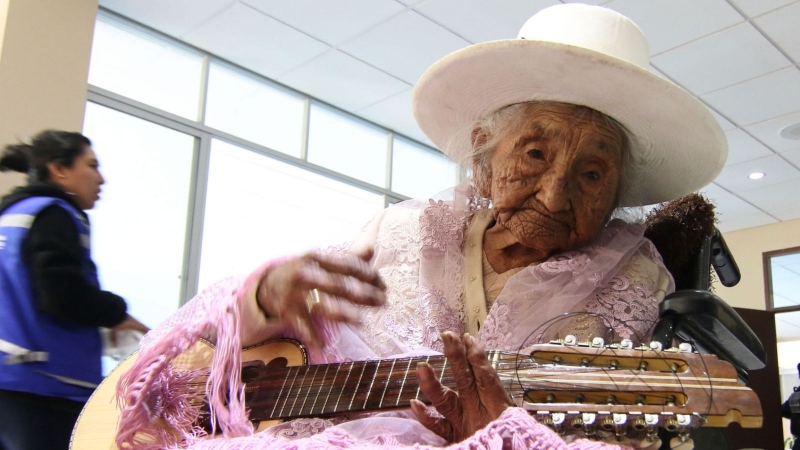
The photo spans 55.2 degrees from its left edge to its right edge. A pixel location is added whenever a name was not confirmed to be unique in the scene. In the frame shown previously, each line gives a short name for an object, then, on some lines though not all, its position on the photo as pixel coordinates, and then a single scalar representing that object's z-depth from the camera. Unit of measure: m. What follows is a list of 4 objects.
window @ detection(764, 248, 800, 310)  7.21
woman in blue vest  1.92
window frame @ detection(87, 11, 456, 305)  4.11
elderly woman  1.14
